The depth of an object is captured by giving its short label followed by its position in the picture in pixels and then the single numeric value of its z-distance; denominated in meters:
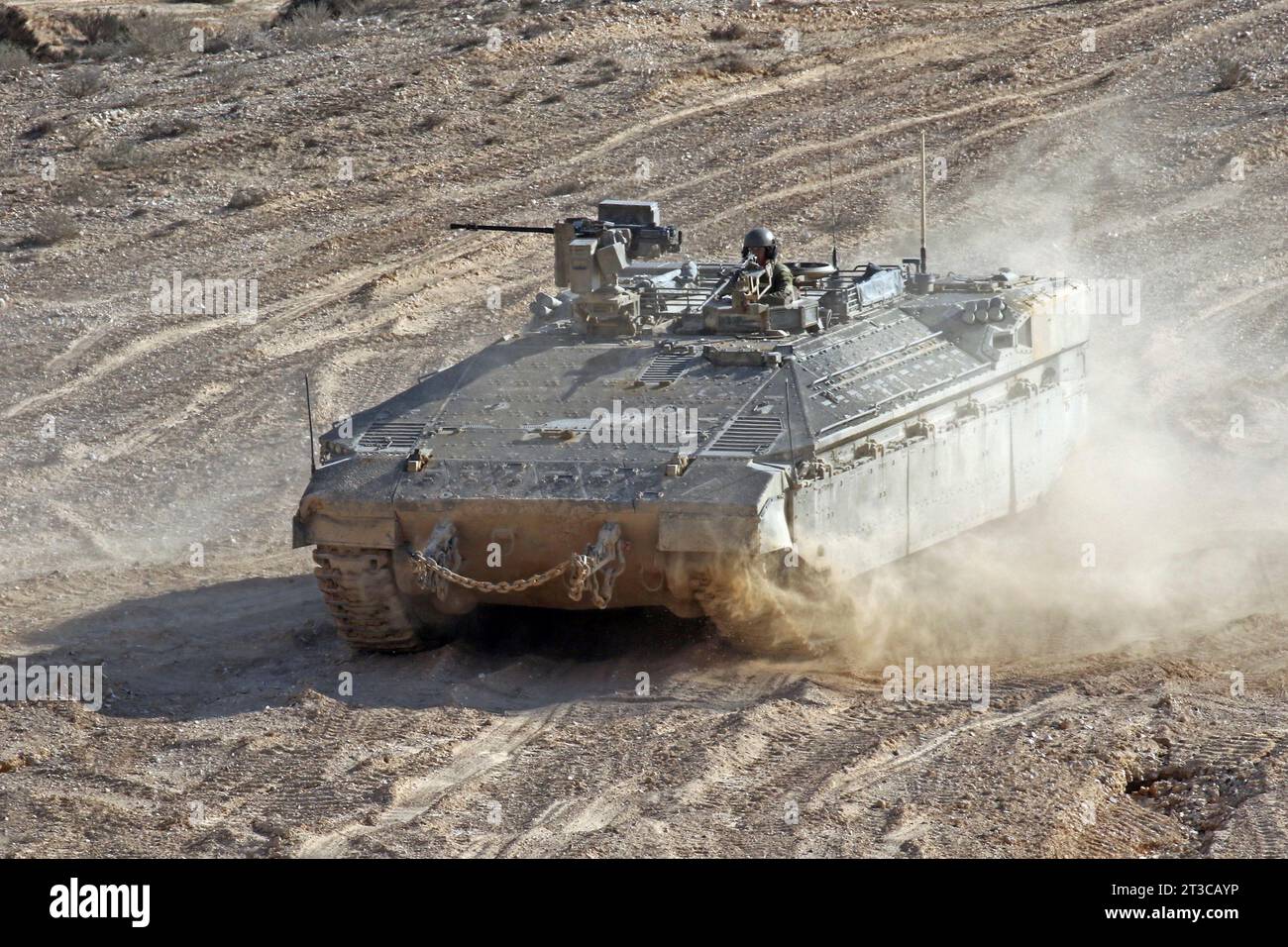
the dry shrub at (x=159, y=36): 32.28
